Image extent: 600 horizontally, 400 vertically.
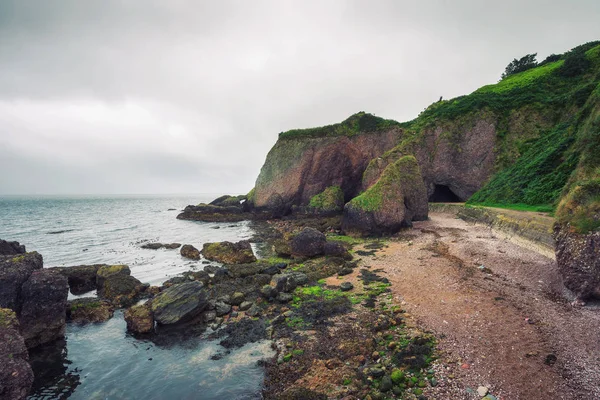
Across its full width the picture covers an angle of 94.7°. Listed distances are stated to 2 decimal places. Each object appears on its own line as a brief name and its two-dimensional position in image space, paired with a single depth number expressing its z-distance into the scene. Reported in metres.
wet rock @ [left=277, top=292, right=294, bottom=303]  12.88
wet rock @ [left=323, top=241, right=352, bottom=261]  19.02
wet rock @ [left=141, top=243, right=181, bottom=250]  26.62
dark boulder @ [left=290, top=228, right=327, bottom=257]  19.81
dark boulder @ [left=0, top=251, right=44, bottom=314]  9.81
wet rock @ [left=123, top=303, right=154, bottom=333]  10.79
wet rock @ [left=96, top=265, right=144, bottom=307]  13.70
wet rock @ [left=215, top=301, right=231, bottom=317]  12.12
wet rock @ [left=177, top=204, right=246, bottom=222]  50.63
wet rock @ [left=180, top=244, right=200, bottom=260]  22.34
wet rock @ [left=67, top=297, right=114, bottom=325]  11.92
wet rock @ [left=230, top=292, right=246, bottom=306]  13.02
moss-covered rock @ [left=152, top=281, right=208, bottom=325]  11.31
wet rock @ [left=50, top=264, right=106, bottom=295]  15.74
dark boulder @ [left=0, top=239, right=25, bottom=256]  16.03
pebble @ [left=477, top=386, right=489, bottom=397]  6.14
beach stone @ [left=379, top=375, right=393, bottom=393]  6.69
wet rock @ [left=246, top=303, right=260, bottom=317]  11.75
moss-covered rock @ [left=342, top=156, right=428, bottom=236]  25.56
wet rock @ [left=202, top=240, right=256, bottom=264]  19.97
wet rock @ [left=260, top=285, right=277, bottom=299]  13.16
